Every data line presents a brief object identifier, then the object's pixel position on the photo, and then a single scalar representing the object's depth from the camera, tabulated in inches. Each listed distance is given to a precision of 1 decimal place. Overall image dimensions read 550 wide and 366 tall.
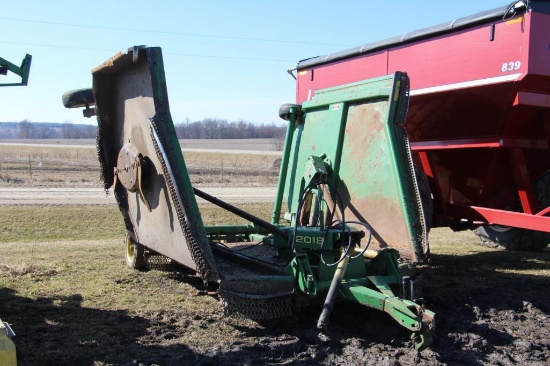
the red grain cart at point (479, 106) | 231.5
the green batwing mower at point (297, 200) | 158.2
